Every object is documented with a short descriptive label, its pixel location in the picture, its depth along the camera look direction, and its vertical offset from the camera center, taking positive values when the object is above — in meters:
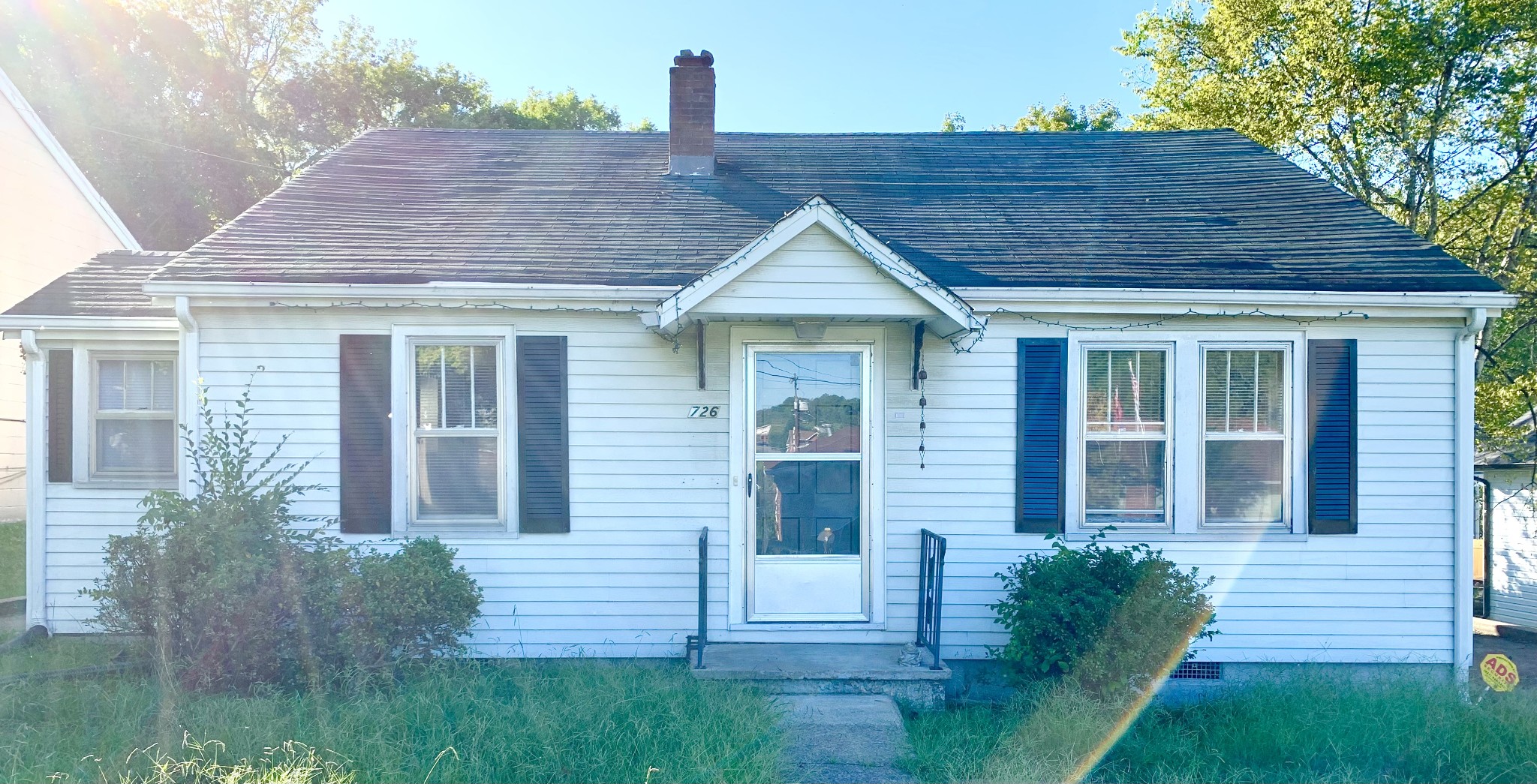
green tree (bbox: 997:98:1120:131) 27.31 +7.93
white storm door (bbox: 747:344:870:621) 6.88 -0.71
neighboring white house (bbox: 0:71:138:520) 13.32 +2.34
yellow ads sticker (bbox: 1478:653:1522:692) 6.61 -2.05
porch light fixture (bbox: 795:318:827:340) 6.67 +0.38
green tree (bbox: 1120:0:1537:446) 12.14 +3.84
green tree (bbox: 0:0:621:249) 21.44 +7.55
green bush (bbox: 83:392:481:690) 5.71 -1.34
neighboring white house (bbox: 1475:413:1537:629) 12.70 -2.05
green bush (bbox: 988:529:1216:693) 5.81 -1.48
